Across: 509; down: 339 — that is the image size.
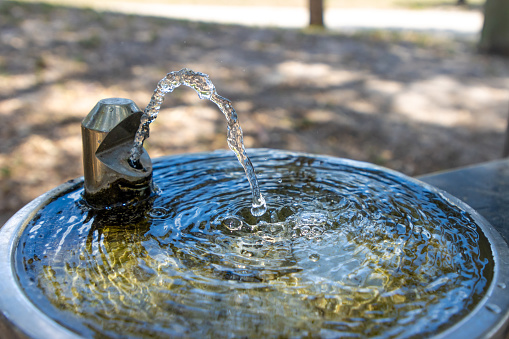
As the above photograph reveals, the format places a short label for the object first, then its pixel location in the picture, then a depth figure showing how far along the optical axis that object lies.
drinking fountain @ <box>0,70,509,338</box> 0.32
